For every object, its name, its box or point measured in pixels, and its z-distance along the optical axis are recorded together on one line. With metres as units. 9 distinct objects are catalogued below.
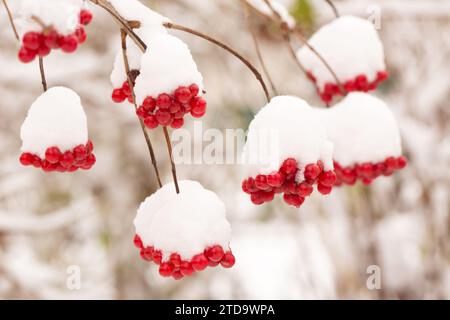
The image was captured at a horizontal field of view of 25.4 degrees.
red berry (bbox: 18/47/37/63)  0.64
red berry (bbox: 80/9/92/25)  0.66
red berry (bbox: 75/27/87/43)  0.65
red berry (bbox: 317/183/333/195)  0.71
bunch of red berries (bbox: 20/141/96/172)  0.71
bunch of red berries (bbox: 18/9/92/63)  0.64
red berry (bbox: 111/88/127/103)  0.73
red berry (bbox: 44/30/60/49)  0.64
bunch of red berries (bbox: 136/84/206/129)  0.67
